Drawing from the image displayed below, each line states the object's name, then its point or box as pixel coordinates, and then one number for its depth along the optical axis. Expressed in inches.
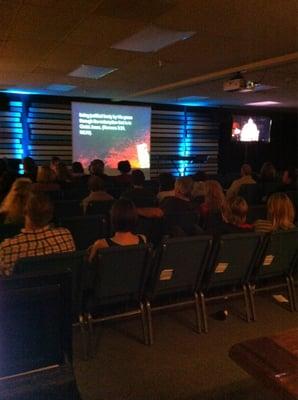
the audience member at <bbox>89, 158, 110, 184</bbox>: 243.4
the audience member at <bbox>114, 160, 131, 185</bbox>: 267.7
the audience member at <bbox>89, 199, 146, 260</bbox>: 106.2
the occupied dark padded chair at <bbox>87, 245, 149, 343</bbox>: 94.7
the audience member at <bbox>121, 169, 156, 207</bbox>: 181.5
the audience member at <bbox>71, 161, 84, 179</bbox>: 306.2
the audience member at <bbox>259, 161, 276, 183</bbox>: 262.1
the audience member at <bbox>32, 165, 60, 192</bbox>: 215.8
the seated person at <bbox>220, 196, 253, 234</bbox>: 126.0
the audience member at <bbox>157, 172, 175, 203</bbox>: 196.9
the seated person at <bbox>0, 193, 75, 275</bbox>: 96.1
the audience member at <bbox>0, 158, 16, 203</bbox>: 184.9
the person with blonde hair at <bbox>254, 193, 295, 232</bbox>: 130.3
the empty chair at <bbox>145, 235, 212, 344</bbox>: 102.3
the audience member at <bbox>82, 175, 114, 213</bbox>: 187.9
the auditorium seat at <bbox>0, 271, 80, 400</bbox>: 38.7
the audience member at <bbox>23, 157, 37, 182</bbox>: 246.4
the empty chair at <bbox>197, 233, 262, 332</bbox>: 110.1
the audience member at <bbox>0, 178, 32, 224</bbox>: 134.6
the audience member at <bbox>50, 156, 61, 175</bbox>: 263.0
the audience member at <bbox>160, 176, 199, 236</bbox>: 143.7
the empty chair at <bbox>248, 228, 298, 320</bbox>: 119.6
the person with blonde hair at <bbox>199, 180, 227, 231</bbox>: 161.4
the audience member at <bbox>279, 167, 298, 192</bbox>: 224.8
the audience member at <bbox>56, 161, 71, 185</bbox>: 247.3
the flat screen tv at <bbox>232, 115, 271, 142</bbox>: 487.8
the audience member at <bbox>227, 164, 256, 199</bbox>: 249.9
